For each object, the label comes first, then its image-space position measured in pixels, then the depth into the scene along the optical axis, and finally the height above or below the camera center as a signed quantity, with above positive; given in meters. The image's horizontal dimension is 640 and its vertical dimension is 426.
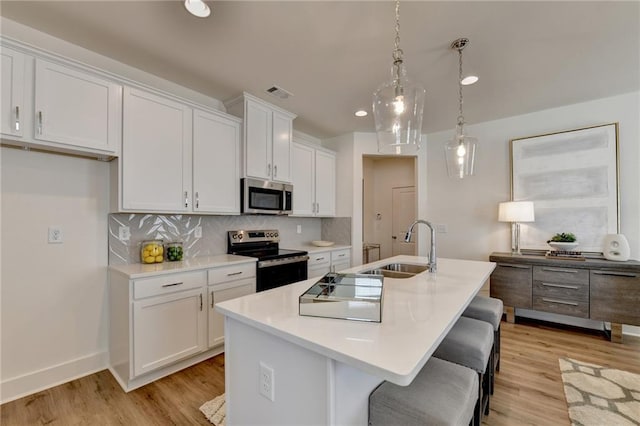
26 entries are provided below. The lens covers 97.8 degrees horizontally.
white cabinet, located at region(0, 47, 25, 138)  1.71 +0.75
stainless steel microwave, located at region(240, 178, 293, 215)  3.01 +0.20
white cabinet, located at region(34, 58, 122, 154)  1.84 +0.75
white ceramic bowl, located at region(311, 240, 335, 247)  4.13 -0.43
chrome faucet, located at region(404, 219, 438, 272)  2.11 -0.33
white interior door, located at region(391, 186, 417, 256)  5.69 -0.01
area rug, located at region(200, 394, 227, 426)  1.73 -1.28
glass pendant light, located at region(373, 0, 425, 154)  1.59 +0.63
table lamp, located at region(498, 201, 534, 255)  3.33 +0.01
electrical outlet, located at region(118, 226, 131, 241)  2.44 -0.17
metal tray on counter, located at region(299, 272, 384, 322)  1.11 -0.36
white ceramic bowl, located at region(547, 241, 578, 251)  3.17 -0.36
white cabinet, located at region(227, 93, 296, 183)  3.02 +0.89
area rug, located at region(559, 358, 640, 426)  1.78 -1.30
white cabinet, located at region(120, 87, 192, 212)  2.21 +0.51
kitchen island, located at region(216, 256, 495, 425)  0.88 -0.47
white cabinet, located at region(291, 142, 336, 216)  3.79 +0.49
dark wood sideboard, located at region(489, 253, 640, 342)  2.81 -0.80
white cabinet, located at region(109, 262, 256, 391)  2.05 -0.84
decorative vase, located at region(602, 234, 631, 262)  2.88 -0.35
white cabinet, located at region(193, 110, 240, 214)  2.66 +0.51
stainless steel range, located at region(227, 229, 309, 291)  2.88 -0.46
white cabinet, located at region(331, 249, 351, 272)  3.90 -0.65
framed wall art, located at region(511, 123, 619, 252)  3.14 +0.38
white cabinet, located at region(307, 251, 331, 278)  3.50 -0.64
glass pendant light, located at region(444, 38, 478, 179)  2.45 +0.55
